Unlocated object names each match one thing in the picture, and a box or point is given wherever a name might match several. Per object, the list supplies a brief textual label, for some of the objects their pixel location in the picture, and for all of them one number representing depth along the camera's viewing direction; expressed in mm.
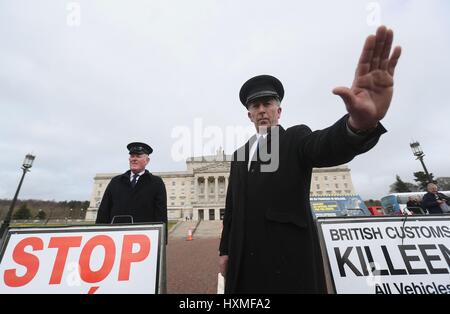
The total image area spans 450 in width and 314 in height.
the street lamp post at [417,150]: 13738
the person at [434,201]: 8406
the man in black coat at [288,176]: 1348
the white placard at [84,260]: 2004
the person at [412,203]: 11227
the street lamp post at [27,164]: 14831
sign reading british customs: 2104
